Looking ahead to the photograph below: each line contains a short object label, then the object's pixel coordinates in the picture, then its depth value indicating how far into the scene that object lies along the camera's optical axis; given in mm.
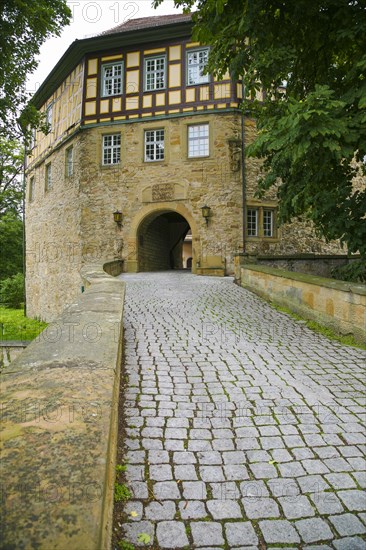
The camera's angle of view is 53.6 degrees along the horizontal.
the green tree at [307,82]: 4520
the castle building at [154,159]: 14688
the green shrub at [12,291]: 27125
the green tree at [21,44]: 8805
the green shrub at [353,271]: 6461
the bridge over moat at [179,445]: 1186
